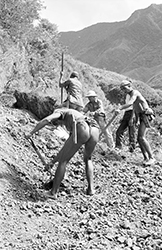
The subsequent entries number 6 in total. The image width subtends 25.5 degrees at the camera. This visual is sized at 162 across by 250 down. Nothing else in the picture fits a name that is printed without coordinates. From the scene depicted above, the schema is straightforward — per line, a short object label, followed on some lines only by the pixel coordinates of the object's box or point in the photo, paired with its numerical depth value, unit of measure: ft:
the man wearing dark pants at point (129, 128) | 29.68
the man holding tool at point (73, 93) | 25.44
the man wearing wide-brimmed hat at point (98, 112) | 26.46
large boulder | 29.19
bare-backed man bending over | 17.61
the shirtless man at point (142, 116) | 25.70
